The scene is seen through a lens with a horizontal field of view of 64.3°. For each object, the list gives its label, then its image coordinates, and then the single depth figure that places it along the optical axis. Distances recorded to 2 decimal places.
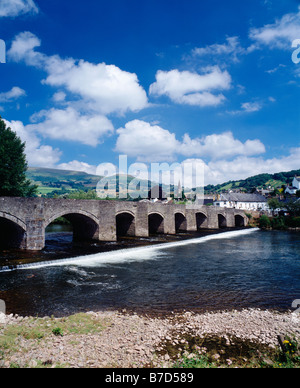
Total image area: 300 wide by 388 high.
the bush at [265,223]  54.75
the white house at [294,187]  102.70
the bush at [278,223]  53.03
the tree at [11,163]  28.78
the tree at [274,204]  64.94
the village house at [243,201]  89.80
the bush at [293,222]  52.41
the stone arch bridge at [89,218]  19.92
